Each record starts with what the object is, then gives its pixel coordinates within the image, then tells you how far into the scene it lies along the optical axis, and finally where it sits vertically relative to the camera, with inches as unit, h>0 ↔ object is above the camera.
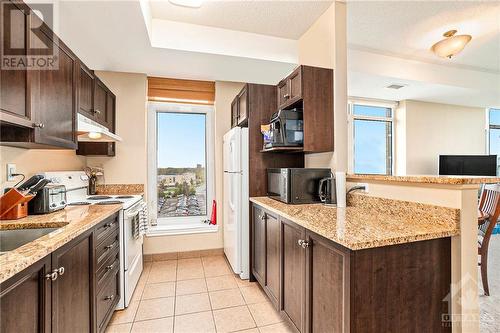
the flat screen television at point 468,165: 170.6 +0.5
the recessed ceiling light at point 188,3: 87.7 +61.7
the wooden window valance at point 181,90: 132.6 +43.9
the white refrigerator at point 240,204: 104.7 -17.1
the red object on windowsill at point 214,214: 138.6 -28.0
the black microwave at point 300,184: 85.7 -6.5
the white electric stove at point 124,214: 84.9 -18.1
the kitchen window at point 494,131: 207.8 +30.5
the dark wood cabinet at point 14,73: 48.4 +20.5
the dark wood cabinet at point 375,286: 44.2 -24.4
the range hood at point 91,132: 80.8 +13.0
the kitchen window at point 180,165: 137.0 +1.2
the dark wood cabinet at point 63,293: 35.7 -23.8
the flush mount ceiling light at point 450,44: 105.8 +55.9
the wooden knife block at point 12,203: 57.1 -8.6
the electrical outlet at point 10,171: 68.2 -0.9
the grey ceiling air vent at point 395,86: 150.9 +51.5
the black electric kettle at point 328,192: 83.3 -9.1
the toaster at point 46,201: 64.0 -9.3
